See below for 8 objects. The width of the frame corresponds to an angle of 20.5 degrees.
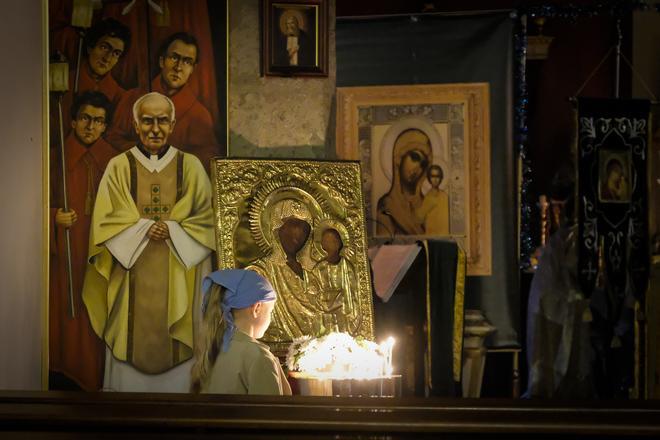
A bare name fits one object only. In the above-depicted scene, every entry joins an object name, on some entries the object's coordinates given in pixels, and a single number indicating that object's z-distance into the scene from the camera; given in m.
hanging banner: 12.87
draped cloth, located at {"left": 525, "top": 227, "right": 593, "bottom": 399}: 13.58
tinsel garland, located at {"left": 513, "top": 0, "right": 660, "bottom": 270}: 14.45
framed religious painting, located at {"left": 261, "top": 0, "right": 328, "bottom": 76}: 10.05
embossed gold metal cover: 9.62
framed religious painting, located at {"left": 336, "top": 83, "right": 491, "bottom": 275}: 14.76
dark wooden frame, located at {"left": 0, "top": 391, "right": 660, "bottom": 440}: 2.89
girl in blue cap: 6.95
